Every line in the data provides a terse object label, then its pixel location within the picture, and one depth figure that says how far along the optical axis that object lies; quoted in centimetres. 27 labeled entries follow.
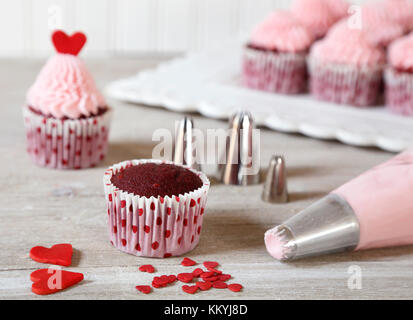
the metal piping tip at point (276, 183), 75
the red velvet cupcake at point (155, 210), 66
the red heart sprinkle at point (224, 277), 64
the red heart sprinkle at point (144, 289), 63
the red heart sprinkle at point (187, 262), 66
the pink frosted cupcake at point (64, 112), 78
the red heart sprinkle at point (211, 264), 66
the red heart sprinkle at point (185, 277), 64
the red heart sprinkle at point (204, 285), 63
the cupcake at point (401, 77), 90
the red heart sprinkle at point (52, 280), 62
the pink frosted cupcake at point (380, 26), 98
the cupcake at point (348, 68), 93
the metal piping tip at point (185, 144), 78
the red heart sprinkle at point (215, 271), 65
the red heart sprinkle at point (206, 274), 64
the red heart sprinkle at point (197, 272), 65
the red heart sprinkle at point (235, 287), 63
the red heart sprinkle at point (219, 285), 63
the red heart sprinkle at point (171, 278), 64
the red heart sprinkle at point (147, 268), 65
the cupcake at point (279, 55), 96
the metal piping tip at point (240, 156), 78
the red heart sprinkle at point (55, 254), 65
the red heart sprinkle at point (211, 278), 64
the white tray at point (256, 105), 87
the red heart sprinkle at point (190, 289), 63
